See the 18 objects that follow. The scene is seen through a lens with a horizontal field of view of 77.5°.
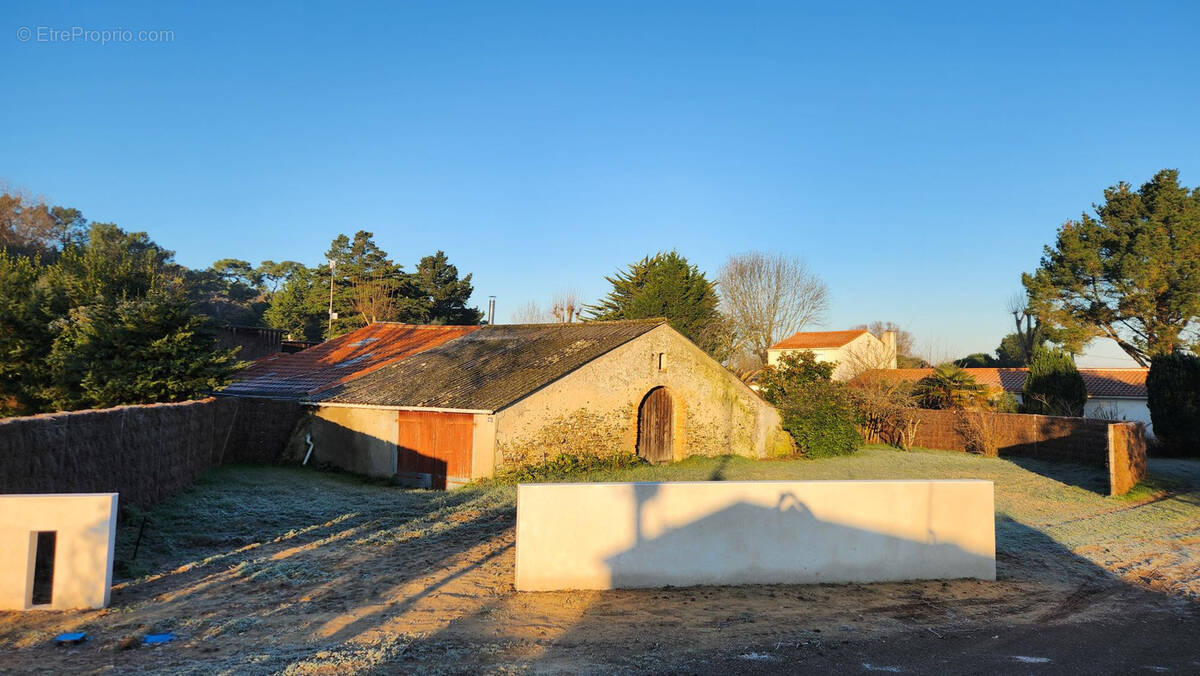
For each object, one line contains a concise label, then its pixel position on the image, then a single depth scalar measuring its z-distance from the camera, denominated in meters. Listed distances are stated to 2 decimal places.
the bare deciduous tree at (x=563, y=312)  55.31
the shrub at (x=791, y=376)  28.52
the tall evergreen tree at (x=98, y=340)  16.06
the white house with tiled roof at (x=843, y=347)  49.96
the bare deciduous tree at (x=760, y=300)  50.28
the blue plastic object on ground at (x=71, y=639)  6.59
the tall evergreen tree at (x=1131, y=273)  37.12
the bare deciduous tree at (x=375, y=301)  50.34
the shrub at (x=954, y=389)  31.88
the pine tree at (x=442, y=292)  53.00
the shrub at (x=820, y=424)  26.53
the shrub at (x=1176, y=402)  29.08
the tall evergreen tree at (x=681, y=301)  43.97
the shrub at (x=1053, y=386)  31.99
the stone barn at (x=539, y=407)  19.16
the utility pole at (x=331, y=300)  48.17
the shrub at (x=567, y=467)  18.70
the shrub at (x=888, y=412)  31.03
